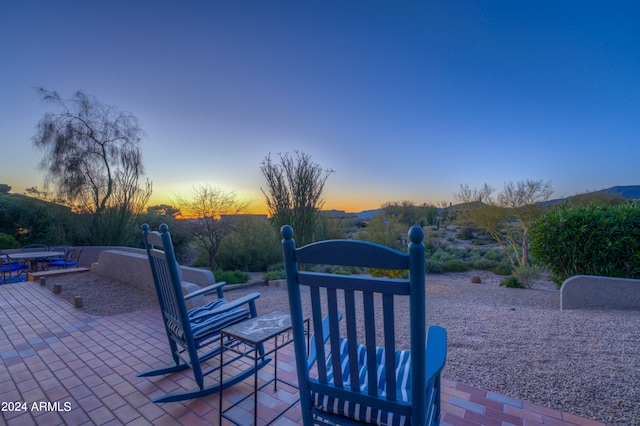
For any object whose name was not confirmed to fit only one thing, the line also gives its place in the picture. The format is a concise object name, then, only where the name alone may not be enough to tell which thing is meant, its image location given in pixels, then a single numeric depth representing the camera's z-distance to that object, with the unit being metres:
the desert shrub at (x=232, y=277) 6.23
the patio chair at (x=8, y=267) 5.85
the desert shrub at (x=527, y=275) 6.55
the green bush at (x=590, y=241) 3.94
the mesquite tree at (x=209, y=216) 9.77
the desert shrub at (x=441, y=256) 10.61
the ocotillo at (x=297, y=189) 6.98
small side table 1.40
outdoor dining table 5.64
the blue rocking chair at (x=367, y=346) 0.78
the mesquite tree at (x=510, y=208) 10.10
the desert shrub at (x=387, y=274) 6.43
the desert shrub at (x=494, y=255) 11.44
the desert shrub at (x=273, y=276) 6.68
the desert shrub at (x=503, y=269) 9.44
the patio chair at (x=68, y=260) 6.71
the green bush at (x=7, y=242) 8.34
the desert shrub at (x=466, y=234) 18.03
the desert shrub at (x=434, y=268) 9.48
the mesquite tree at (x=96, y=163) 8.45
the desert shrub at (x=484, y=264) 10.48
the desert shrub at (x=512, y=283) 6.27
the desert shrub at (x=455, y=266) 9.78
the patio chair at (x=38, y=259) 6.70
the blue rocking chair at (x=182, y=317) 1.66
